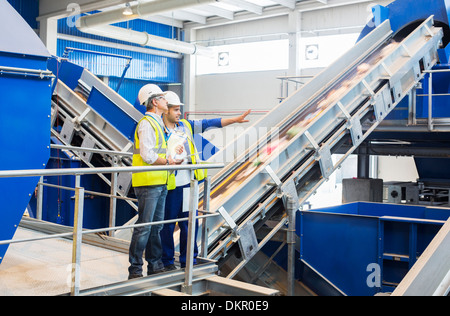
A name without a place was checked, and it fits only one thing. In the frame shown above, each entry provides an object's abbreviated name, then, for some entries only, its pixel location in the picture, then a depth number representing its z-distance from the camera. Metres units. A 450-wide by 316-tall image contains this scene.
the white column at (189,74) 22.36
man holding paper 4.22
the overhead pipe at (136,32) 14.42
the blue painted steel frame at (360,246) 6.27
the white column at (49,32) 16.33
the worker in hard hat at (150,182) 3.88
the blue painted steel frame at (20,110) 3.88
